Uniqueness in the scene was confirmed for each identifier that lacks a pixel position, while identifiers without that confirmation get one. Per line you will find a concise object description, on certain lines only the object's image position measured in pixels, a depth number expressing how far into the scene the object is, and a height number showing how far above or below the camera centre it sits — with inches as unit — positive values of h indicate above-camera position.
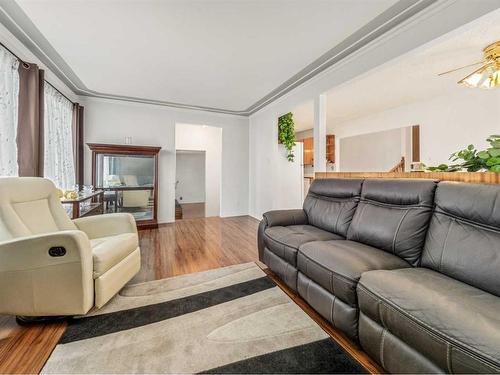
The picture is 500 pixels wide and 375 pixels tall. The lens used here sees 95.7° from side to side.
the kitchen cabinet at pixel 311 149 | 249.9 +42.7
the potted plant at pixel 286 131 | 184.1 +45.9
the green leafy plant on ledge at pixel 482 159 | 56.1 +7.5
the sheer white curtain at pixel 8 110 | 88.6 +30.6
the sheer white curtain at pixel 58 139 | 123.4 +27.7
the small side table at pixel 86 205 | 111.3 -11.7
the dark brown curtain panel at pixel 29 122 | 98.0 +28.1
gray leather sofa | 35.4 -19.7
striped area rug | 48.8 -38.3
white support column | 129.5 +31.2
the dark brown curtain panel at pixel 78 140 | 157.2 +32.9
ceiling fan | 87.4 +48.5
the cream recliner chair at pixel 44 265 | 59.9 -22.1
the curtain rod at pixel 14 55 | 88.5 +54.8
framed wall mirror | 162.6 +5.8
